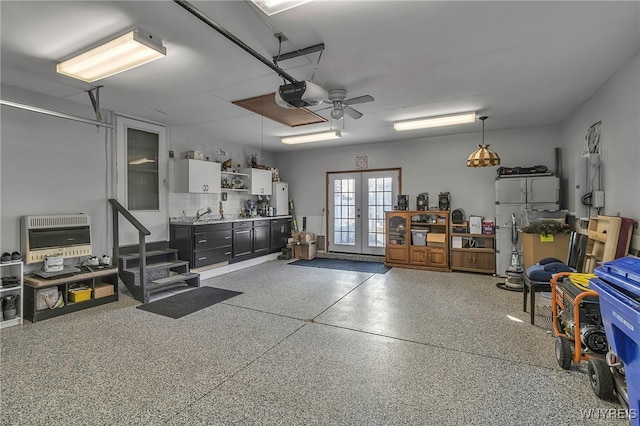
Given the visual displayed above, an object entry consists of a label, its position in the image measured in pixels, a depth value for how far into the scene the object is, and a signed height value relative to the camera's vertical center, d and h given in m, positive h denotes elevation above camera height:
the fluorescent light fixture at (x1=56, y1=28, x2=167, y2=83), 2.53 +1.39
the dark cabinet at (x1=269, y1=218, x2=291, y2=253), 7.58 -0.61
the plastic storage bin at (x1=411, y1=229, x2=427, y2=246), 6.46 -0.59
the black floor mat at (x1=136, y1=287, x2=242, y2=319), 3.98 -1.30
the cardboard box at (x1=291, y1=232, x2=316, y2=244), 7.63 -0.71
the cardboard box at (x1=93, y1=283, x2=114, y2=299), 4.17 -1.10
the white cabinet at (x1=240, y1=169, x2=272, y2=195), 7.20 +0.67
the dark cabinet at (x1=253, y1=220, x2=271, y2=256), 6.96 -0.64
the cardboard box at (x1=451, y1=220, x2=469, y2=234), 6.20 -0.39
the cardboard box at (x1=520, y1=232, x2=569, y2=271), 4.64 -0.59
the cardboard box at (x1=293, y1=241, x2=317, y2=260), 7.66 -1.04
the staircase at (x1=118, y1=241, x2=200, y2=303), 4.50 -0.98
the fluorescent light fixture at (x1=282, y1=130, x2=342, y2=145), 6.06 +1.45
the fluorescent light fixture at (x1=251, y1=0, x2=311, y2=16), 1.98 +1.32
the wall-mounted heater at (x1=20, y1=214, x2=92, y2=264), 3.87 -0.34
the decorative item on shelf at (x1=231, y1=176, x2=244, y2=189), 7.05 +0.63
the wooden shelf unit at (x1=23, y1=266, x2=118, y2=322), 3.63 -1.01
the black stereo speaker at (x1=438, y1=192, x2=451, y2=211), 6.49 +0.16
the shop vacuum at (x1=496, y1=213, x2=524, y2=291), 4.88 -1.00
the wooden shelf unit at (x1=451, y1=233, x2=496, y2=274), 5.88 -0.88
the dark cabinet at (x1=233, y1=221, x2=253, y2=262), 6.39 -0.66
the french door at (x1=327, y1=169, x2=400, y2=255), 7.38 +0.03
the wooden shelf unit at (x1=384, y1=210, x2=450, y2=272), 6.30 -0.64
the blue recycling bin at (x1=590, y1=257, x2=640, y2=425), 1.60 -0.58
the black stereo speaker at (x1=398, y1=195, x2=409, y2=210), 6.88 +0.15
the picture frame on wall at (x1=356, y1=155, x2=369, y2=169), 7.50 +1.15
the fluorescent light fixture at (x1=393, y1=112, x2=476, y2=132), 4.83 +1.43
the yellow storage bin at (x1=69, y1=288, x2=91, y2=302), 3.99 -1.11
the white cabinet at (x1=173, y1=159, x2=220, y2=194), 5.65 +0.63
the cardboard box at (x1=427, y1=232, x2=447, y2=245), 6.27 -0.60
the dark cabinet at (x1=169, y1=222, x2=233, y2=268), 5.47 -0.61
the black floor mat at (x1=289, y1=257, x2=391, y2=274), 6.47 -1.25
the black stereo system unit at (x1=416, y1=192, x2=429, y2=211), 6.70 +0.17
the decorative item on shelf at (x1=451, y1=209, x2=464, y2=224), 6.42 -0.16
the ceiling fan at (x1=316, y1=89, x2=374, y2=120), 3.80 +1.33
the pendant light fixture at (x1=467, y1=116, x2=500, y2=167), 5.03 +0.82
